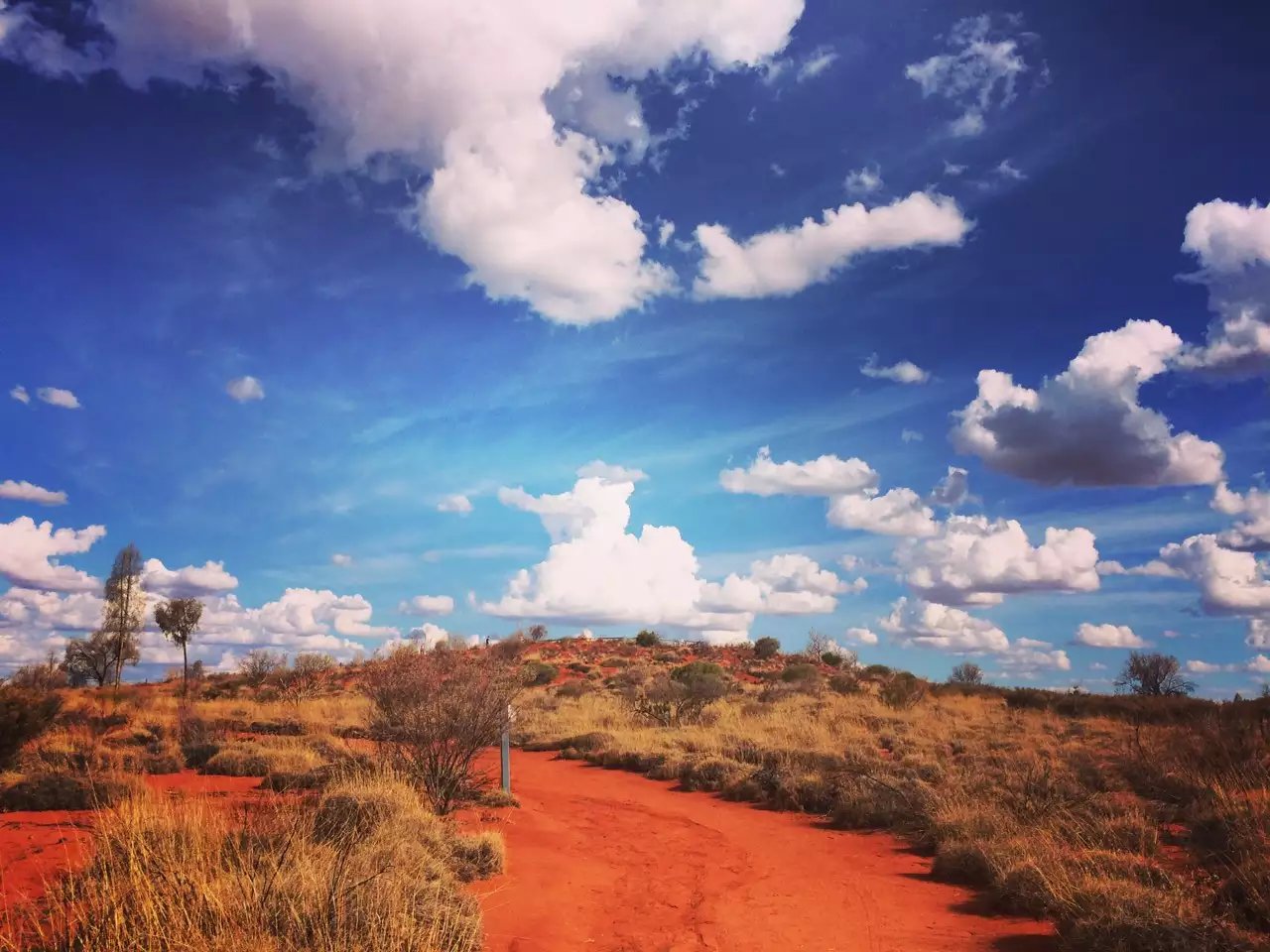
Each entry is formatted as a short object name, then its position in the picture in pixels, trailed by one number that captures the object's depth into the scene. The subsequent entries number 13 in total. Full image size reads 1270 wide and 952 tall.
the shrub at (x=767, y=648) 57.72
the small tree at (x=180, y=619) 47.09
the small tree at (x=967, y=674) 47.90
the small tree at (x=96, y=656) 49.38
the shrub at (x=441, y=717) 12.66
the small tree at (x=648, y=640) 62.47
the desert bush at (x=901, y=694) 30.02
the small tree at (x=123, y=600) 45.41
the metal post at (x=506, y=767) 14.51
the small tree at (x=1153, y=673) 37.25
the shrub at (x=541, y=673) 41.12
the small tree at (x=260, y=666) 41.91
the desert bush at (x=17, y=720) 14.34
